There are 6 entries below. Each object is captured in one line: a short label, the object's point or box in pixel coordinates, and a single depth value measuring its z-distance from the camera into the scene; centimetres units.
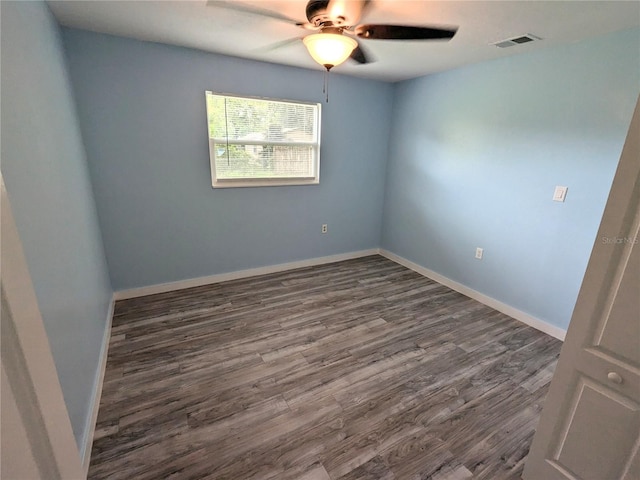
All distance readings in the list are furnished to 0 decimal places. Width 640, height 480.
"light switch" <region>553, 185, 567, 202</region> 247
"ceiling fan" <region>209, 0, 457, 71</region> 167
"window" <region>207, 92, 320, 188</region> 309
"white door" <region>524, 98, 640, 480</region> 104
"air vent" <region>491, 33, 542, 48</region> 220
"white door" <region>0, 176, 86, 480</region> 61
